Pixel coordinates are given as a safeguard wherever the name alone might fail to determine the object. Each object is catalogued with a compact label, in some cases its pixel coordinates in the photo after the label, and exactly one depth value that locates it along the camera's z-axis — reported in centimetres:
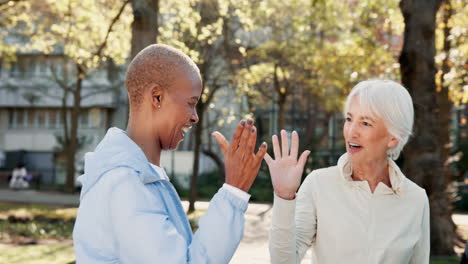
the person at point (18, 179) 3443
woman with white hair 342
